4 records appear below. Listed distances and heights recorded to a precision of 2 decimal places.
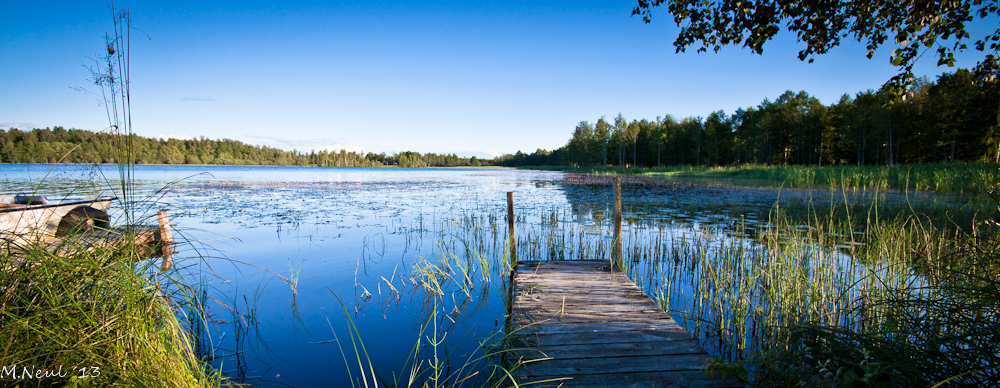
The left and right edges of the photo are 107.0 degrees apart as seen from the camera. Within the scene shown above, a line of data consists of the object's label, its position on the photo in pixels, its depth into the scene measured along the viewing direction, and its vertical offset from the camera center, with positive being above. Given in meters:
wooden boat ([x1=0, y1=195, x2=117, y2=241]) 5.64 -0.67
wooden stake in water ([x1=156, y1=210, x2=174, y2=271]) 5.27 -1.36
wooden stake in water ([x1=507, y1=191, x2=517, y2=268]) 6.14 -0.88
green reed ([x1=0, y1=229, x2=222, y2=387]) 1.78 -0.78
